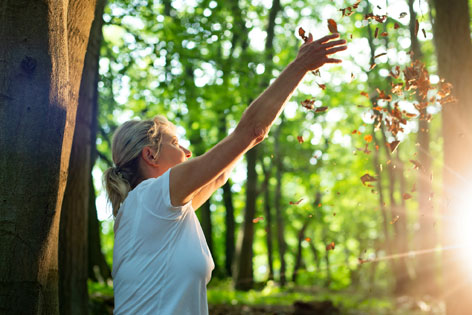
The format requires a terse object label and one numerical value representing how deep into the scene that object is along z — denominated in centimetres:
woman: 223
